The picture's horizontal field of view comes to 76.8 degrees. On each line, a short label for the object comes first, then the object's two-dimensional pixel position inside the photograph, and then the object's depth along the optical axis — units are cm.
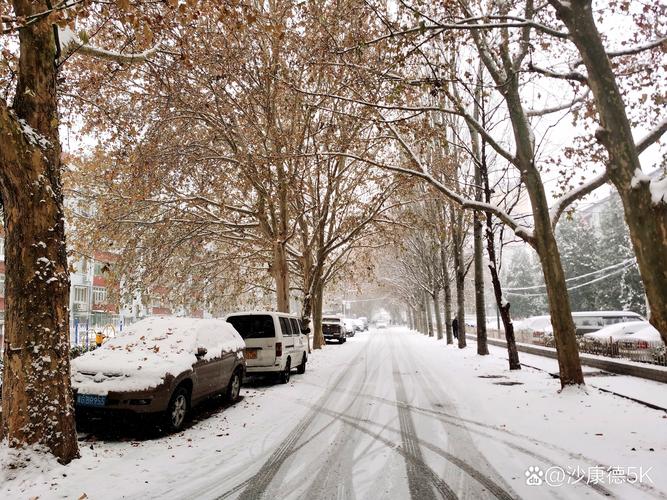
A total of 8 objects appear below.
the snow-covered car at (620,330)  1585
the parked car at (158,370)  611
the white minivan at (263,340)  1127
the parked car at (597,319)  2496
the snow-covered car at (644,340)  1191
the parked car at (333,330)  3203
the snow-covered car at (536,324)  2622
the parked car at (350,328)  4378
